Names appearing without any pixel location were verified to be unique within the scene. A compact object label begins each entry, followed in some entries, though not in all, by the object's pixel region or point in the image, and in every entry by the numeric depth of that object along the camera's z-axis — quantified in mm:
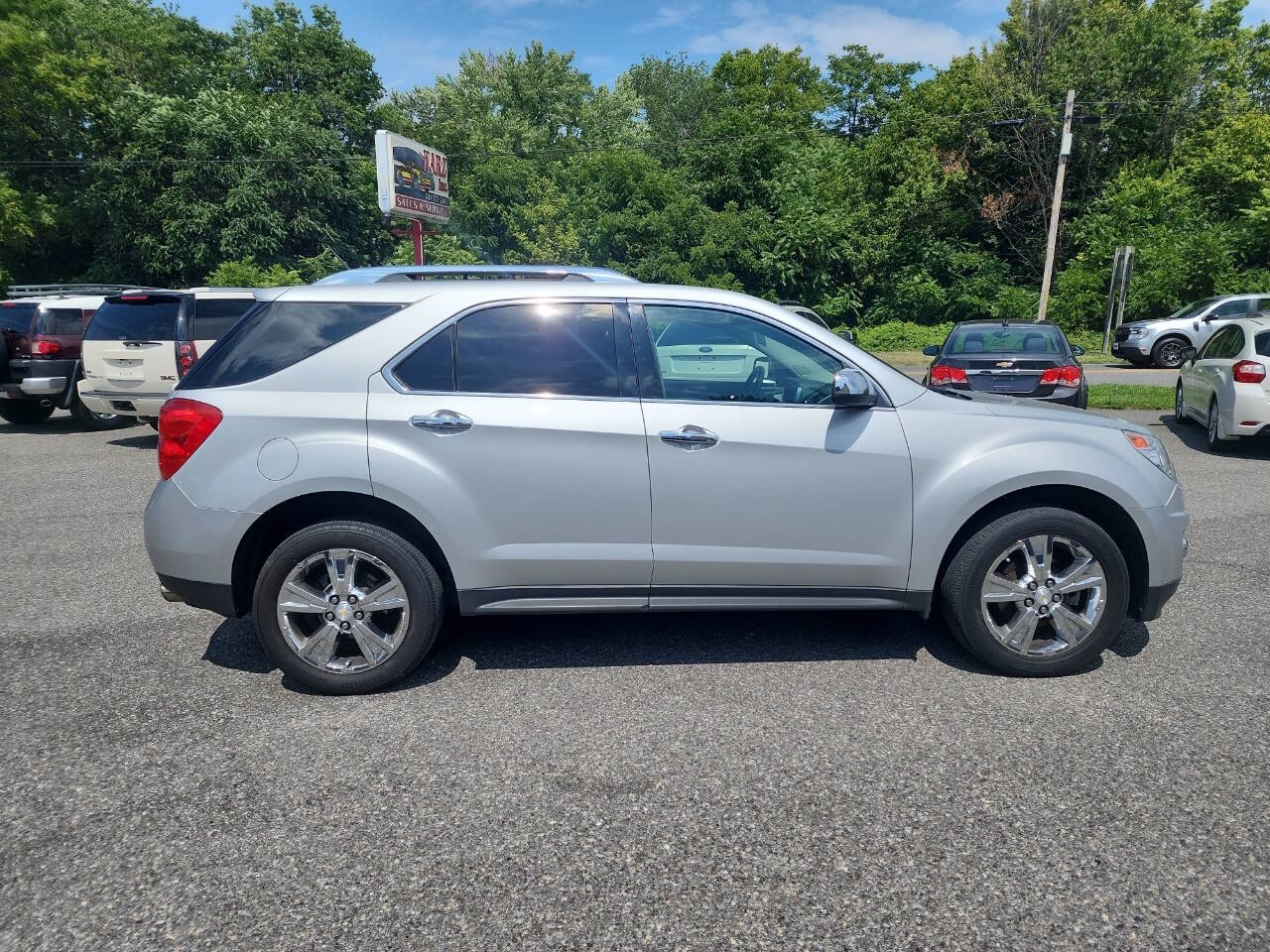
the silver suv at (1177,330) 21156
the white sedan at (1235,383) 9445
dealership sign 18344
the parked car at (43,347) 12117
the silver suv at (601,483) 3754
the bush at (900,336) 29662
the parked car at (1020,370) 9906
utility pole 25219
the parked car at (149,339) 10297
